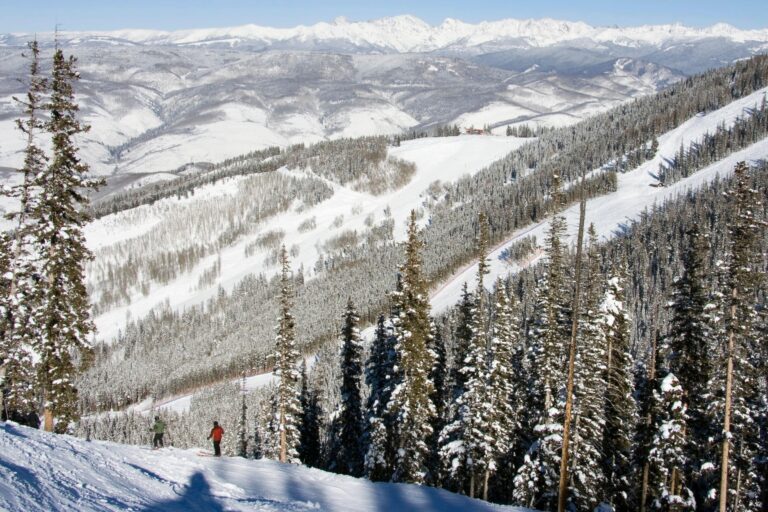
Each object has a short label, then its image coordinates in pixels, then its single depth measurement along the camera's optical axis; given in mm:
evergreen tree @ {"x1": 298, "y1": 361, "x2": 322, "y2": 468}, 51366
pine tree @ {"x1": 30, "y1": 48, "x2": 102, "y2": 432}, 28766
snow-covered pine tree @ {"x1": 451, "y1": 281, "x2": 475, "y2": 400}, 43031
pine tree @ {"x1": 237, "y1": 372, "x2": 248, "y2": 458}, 63784
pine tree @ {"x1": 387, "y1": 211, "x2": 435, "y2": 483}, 34594
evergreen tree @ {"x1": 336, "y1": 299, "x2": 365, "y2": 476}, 44156
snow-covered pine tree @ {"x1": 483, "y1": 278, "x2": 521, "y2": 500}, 37000
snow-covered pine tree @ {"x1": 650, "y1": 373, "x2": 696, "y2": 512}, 31078
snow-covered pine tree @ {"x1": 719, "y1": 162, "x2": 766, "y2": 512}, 26844
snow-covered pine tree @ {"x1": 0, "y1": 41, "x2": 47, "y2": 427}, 28234
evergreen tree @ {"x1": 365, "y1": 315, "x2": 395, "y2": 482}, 38562
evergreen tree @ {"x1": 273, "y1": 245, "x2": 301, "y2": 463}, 37938
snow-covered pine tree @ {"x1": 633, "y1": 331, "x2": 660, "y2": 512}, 34312
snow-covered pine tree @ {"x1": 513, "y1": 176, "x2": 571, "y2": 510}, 32688
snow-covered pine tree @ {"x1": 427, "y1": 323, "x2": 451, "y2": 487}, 42406
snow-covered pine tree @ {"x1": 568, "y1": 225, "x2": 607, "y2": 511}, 32031
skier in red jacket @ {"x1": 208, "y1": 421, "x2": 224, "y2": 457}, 28991
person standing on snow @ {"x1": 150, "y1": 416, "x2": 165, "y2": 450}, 29266
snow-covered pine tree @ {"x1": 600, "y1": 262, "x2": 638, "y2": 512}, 36250
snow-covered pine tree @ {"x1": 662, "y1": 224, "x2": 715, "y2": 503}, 31375
